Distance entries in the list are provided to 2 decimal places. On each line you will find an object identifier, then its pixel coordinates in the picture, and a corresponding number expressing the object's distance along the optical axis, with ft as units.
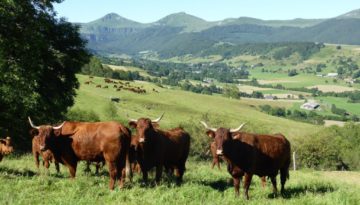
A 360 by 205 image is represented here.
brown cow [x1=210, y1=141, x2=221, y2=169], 76.83
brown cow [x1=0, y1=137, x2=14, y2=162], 54.13
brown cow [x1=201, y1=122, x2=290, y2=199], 46.11
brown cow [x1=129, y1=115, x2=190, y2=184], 50.47
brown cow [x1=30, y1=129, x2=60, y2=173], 58.90
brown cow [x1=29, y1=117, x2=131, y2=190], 46.93
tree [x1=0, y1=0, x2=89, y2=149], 87.81
